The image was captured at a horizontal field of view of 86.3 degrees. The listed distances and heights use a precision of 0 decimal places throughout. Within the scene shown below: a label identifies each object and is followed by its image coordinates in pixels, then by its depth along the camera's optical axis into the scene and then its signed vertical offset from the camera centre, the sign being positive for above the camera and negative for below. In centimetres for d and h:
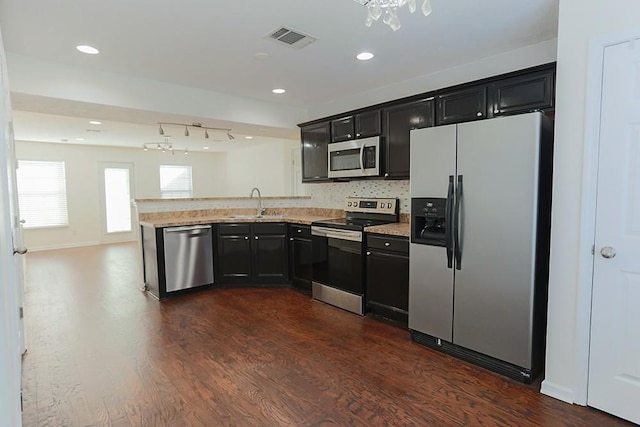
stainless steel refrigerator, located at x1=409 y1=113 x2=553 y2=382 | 224 -34
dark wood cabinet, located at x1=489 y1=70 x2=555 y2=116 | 254 +77
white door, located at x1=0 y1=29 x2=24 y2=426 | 121 -55
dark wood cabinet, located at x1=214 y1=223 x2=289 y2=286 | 452 -81
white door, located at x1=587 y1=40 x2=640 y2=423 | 187 -30
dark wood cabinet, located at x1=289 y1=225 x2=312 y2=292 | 425 -80
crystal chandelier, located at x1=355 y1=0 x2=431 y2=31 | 150 +82
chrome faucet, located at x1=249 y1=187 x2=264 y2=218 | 516 -21
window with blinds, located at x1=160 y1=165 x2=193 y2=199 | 944 +36
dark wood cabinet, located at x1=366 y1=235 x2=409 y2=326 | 316 -82
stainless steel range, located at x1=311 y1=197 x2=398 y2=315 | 357 -67
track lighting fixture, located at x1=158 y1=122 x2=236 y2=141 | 446 +92
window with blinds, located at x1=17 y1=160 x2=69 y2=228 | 741 +4
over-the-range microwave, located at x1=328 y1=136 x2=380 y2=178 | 375 +40
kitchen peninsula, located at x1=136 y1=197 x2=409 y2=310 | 429 -69
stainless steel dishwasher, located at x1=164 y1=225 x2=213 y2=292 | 414 -79
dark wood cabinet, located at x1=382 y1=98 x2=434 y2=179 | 333 +66
